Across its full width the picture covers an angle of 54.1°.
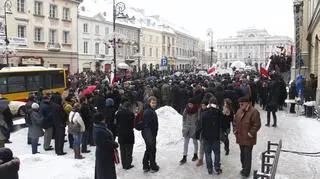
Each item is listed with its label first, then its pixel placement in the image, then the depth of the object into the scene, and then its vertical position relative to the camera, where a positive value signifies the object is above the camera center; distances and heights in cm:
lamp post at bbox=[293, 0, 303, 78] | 1918 +320
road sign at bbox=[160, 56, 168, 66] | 2477 +135
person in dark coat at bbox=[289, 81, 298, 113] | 1613 -71
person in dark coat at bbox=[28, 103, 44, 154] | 960 -148
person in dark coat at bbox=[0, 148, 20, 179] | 436 -121
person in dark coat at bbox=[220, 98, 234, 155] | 815 -99
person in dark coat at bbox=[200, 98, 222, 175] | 741 -123
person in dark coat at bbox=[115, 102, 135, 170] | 800 -139
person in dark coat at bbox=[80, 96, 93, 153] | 960 -117
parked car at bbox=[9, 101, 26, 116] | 1515 -142
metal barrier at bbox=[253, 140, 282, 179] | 475 -148
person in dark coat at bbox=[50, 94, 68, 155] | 961 -139
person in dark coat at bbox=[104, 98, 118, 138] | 1017 -124
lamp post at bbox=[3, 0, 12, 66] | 2672 +620
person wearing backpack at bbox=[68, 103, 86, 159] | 906 -138
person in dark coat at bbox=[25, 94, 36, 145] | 984 -94
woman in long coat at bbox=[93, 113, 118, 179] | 644 -155
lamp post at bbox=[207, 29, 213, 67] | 3671 +544
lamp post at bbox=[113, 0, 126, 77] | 1905 +449
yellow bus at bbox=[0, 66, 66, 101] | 1640 -11
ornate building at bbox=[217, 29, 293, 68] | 10321 +1130
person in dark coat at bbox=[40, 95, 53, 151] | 970 -124
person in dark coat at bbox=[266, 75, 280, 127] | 1181 -78
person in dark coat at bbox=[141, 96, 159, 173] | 781 -134
